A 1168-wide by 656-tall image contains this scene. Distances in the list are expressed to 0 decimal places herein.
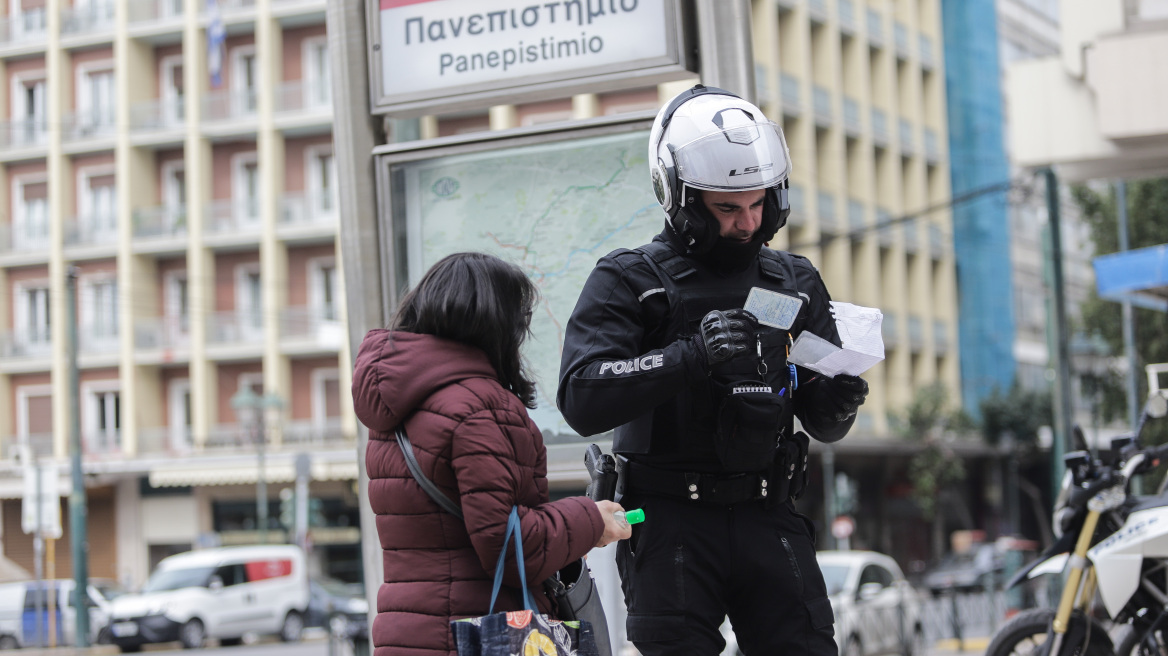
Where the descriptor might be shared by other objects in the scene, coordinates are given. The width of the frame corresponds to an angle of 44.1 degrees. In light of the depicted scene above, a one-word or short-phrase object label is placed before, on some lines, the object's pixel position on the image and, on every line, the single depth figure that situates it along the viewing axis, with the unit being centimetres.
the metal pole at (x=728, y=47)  512
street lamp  3235
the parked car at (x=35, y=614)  2856
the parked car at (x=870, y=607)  1588
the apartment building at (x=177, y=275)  4094
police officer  342
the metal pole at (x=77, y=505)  2622
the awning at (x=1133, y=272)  1156
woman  321
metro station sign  530
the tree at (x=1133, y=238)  2464
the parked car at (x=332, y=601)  2955
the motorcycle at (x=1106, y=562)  550
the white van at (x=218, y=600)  2723
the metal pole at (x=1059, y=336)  1845
